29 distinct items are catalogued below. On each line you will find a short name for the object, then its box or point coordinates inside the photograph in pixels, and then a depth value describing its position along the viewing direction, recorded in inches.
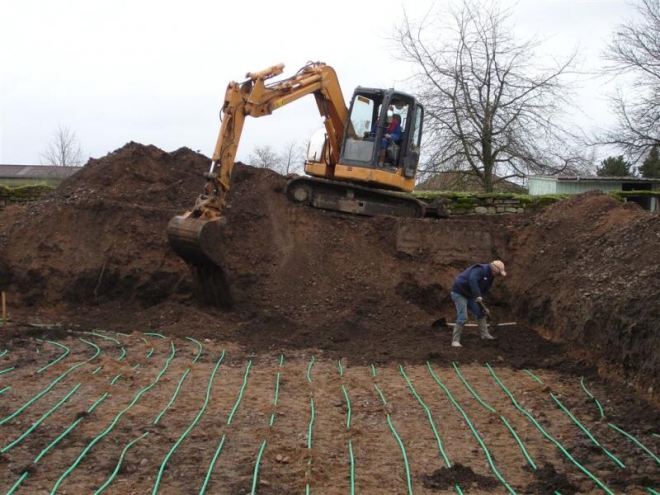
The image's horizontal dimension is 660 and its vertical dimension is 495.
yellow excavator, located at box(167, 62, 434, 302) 531.2
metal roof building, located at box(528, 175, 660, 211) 1064.2
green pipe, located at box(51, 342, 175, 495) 215.9
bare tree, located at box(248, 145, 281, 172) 1925.9
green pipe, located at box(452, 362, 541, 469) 243.0
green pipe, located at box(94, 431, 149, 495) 207.8
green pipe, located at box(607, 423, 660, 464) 241.8
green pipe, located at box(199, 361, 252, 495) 214.9
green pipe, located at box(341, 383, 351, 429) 276.9
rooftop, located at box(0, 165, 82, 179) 1650.8
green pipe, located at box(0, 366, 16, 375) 331.6
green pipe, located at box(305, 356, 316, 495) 215.4
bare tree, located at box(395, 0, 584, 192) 929.5
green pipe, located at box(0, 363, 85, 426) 268.6
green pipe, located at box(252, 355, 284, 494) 212.4
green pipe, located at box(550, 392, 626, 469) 238.7
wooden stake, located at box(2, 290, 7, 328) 431.8
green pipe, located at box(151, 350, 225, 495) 214.2
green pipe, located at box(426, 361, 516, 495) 222.9
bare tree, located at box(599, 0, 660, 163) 920.3
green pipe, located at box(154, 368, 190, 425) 272.7
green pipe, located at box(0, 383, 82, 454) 238.4
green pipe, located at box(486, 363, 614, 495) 221.9
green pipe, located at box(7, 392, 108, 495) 209.2
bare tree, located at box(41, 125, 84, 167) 1823.3
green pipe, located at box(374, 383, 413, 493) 218.3
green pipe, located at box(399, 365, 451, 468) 244.2
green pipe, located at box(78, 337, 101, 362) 362.1
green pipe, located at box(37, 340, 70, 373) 340.1
